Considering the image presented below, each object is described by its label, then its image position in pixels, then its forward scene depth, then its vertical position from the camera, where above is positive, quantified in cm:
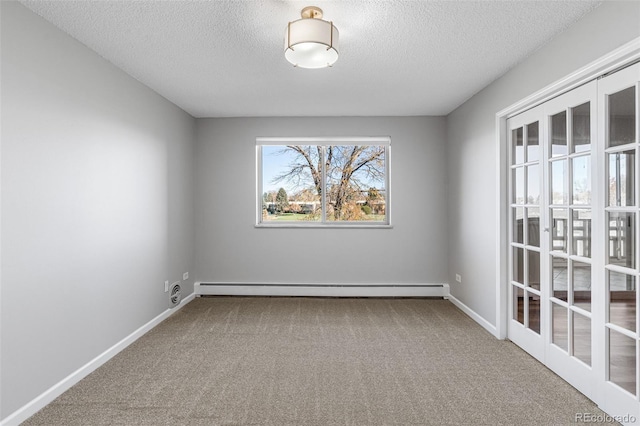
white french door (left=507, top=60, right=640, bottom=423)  208 -19
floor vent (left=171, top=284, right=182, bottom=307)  429 -100
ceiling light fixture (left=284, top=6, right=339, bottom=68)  216 +107
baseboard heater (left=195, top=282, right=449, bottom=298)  499 -110
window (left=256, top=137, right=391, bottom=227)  516 +42
